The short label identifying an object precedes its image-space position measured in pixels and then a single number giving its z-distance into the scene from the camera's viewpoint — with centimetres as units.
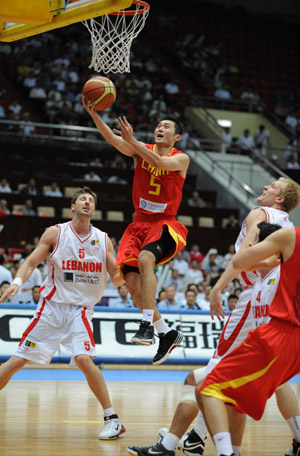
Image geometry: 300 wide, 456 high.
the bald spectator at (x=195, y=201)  1908
